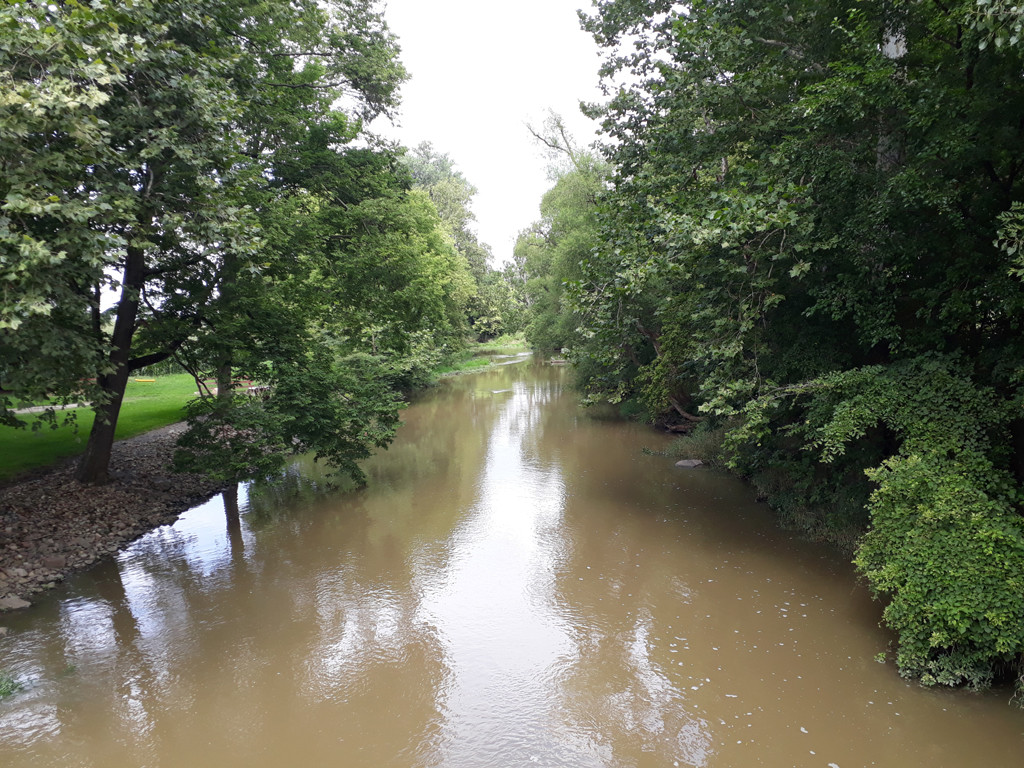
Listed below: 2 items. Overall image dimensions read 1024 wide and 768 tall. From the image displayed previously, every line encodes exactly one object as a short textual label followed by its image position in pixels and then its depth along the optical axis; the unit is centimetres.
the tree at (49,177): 594
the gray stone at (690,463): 1538
